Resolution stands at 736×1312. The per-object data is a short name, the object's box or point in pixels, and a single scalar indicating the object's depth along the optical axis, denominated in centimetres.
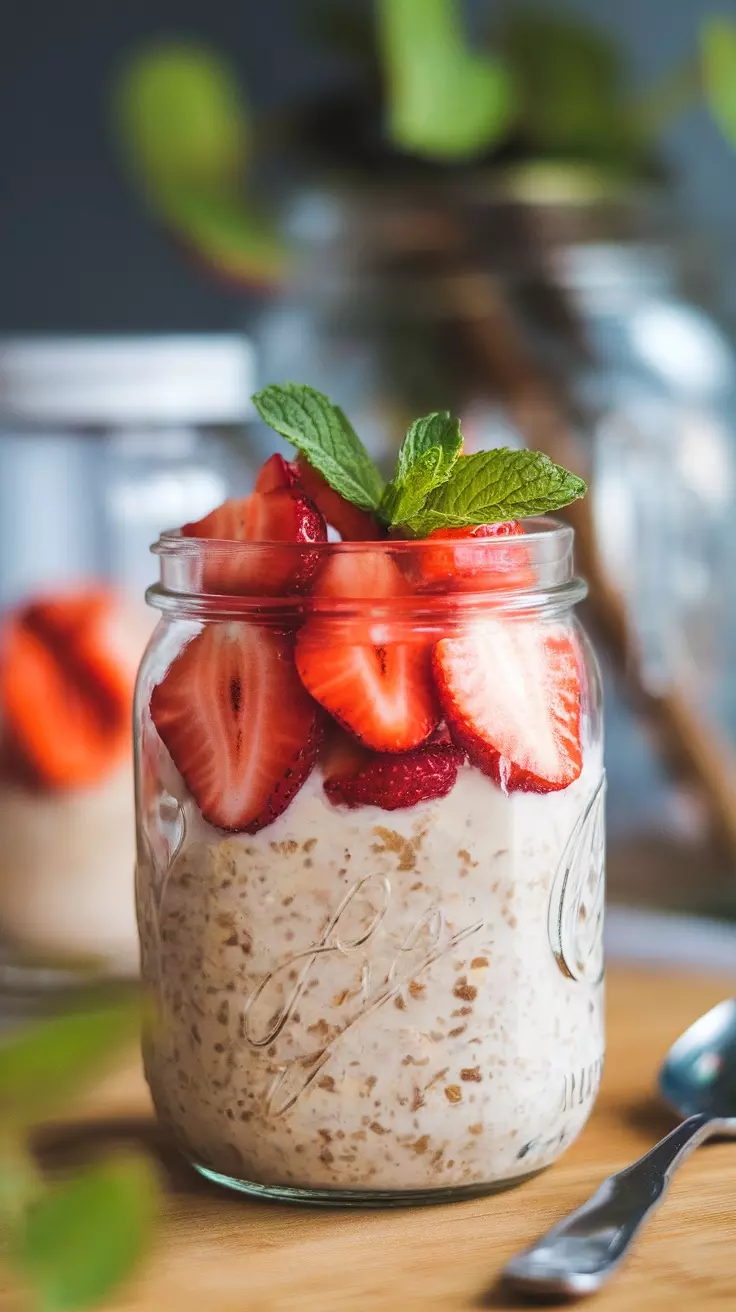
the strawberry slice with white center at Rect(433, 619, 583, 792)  52
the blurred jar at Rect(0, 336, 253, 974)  66
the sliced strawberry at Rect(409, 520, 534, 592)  53
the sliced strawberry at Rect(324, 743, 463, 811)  52
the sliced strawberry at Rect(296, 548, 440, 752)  52
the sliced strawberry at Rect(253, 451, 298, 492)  54
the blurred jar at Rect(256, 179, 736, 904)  72
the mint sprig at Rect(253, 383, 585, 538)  52
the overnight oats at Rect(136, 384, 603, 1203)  52
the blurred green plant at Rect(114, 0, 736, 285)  72
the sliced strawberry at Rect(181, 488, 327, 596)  53
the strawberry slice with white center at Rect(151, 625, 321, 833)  52
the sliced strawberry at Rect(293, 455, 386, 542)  54
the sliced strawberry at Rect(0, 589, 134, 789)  66
